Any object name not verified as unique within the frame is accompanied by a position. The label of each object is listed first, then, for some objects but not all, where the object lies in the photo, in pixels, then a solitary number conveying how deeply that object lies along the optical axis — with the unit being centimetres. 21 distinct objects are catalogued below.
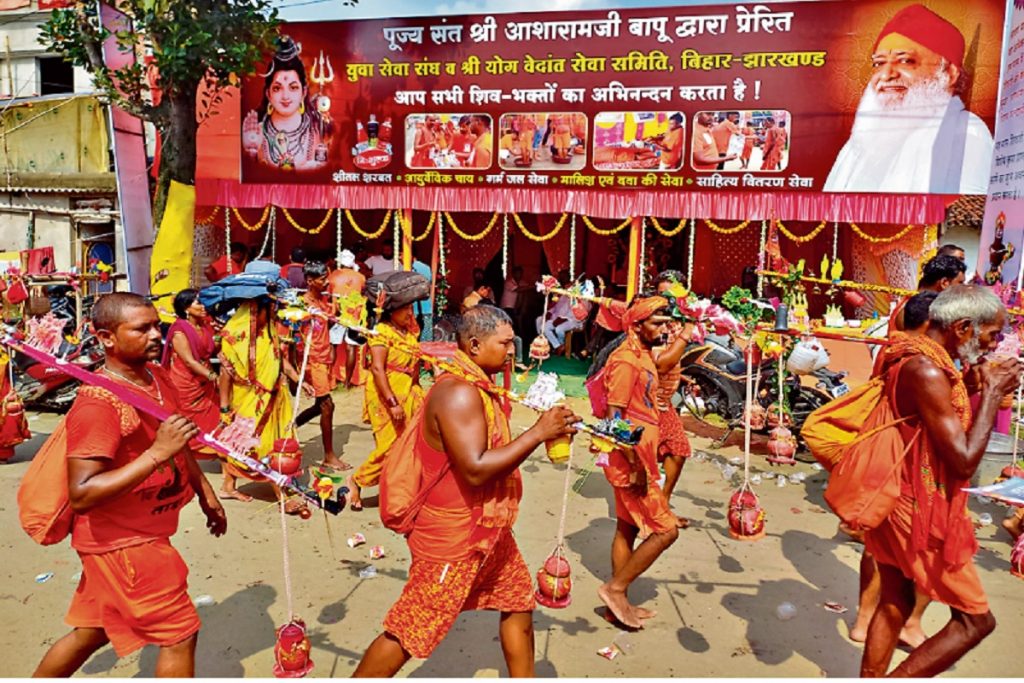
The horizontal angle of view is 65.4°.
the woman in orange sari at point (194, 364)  584
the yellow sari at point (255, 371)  586
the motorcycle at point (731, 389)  769
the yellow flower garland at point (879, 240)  1026
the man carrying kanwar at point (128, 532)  267
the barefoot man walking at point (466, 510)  291
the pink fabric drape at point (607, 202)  994
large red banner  971
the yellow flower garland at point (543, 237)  1108
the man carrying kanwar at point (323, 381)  698
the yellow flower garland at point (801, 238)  1006
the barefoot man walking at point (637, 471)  408
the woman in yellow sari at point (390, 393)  564
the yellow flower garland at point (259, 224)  1270
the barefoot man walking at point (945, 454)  299
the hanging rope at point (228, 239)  1269
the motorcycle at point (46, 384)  825
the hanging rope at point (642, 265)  1079
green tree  1030
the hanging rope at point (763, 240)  1048
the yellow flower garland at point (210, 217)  1311
